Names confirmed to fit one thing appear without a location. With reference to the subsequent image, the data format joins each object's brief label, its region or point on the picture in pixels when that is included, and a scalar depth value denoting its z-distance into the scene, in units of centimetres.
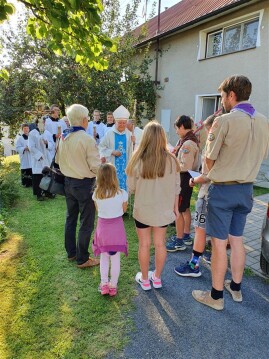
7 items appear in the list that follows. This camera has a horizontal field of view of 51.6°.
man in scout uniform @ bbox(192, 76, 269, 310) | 238
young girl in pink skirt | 288
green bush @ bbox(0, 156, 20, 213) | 616
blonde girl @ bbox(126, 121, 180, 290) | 265
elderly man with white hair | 327
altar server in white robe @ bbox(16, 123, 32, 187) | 777
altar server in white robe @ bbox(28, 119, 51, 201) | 662
